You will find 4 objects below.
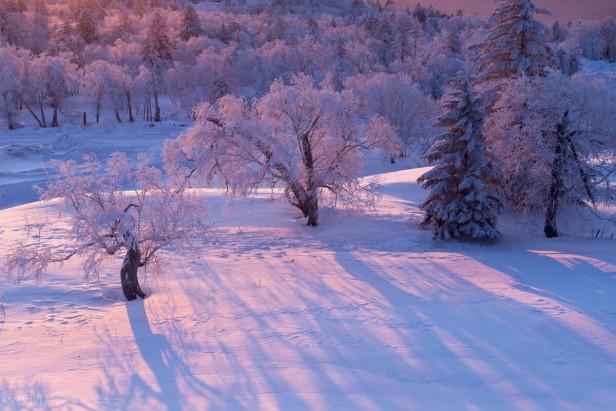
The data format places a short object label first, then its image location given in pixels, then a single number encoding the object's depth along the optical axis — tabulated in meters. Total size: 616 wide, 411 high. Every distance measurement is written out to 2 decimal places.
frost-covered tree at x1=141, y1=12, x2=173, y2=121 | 75.88
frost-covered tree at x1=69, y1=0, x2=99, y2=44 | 100.38
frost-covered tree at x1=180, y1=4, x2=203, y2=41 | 101.38
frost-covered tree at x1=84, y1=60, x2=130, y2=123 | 60.94
